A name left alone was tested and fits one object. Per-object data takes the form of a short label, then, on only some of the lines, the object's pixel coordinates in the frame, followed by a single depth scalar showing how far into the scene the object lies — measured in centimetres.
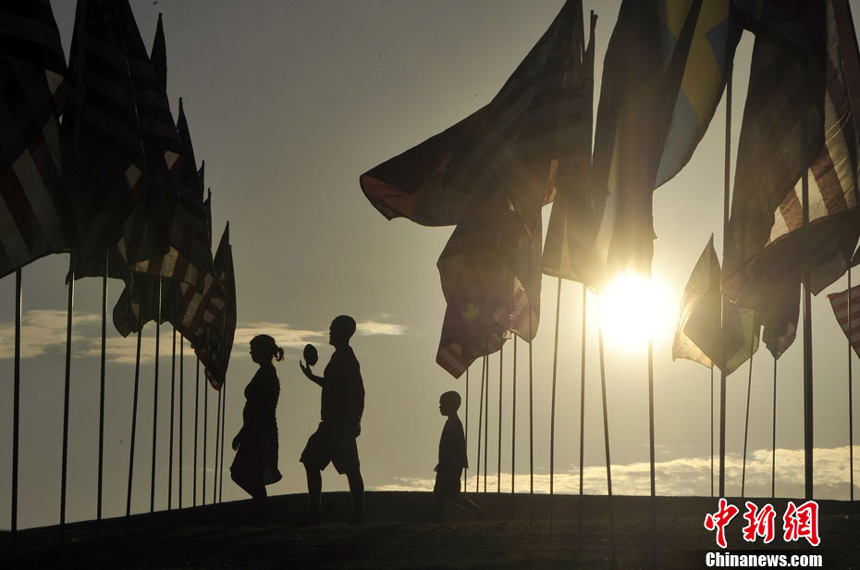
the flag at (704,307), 2978
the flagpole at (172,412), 2338
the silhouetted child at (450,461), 2012
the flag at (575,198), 1600
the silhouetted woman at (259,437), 1878
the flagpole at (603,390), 1544
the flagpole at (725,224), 1314
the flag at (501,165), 1714
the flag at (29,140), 1269
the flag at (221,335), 2670
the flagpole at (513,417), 2531
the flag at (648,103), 1384
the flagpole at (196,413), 2483
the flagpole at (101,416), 1552
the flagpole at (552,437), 1905
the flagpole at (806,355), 1240
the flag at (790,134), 1329
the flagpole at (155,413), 2047
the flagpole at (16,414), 1276
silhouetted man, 1730
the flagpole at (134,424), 1897
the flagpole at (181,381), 2643
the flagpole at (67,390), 1407
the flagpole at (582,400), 1766
